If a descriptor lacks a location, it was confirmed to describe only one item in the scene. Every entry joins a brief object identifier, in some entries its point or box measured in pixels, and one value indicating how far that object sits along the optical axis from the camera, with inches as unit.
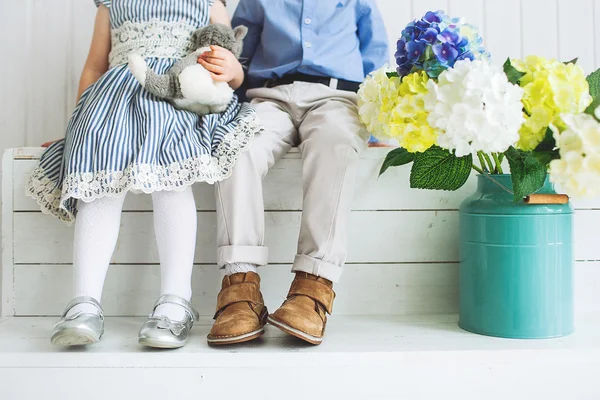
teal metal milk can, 36.5
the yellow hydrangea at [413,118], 32.2
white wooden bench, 44.4
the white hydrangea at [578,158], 29.0
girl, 36.2
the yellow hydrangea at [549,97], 31.2
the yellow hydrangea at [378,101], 34.5
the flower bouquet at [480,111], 29.7
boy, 36.6
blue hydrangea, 31.9
